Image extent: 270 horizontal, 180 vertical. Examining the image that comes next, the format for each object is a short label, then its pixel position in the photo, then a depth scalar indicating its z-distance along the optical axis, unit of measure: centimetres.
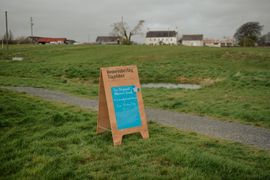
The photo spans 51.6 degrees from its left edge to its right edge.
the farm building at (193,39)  13812
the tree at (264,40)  8736
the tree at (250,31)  8356
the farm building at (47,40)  10744
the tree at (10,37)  8408
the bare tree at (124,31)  8825
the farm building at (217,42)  14188
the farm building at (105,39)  13920
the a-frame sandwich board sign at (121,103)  635
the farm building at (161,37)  13725
